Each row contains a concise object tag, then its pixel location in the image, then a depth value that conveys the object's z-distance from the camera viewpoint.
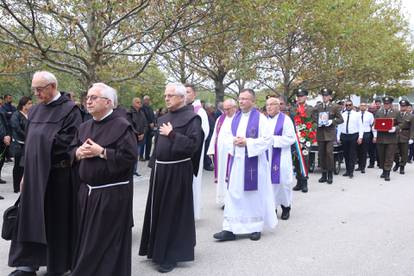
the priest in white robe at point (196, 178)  6.44
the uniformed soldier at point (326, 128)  10.91
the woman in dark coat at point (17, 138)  8.98
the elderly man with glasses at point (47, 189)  4.50
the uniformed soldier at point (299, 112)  9.74
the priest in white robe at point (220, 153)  7.80
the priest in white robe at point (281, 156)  7.30
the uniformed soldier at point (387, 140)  11.78
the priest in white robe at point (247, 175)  6.03
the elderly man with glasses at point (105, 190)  4.03
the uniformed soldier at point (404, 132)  12.48
